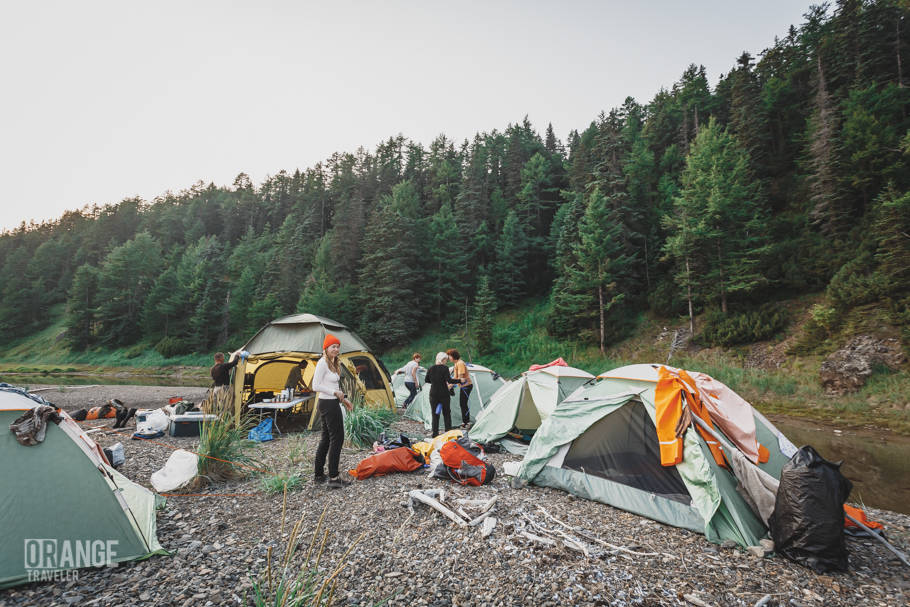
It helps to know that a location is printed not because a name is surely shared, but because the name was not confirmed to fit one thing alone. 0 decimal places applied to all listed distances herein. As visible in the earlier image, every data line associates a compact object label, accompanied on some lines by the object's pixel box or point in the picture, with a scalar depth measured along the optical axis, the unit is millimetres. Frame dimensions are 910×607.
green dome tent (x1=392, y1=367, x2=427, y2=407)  13484
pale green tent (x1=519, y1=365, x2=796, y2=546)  4004
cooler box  8148
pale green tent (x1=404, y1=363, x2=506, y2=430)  10391
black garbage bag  3309
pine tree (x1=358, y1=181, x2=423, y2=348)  30172
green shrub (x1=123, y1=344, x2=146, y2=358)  37219
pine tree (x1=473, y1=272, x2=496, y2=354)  25875
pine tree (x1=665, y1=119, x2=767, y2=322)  19344
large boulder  12281
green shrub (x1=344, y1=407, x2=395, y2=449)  7500
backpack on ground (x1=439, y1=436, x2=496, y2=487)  5277
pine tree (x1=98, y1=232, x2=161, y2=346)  41000
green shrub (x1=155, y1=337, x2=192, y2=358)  35719
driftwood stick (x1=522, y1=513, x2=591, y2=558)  3496
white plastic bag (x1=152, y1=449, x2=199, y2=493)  4949
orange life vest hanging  4395
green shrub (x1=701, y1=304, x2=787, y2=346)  16578
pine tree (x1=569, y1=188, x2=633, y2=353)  22453
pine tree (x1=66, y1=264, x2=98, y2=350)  40438
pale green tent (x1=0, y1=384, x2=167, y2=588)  2826
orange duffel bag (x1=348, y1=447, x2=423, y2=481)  5543
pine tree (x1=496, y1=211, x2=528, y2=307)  31234
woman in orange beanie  5113
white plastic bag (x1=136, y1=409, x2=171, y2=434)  8180
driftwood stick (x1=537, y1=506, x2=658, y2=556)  3585
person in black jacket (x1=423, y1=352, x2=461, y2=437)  7770
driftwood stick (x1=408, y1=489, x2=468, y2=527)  3981
